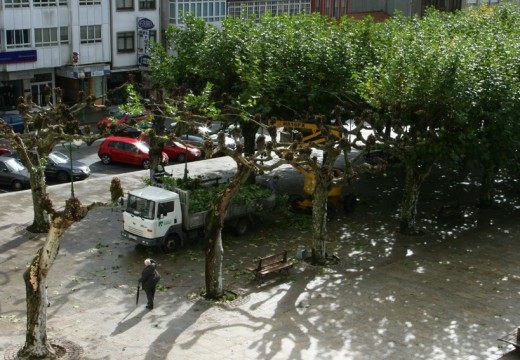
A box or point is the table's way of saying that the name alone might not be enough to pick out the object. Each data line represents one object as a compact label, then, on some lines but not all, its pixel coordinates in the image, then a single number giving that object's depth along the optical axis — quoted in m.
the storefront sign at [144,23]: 59.97
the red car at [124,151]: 43.03
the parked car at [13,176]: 37.06
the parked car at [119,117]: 28.75
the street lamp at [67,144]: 47.23
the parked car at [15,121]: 48.25
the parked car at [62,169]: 38.84
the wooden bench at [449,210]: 33.41
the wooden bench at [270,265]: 24.88
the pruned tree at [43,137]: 28.34
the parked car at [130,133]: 47.94
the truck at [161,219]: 27.22
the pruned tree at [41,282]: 18.05
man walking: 22.11
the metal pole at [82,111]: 55.28
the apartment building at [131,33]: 59.22
